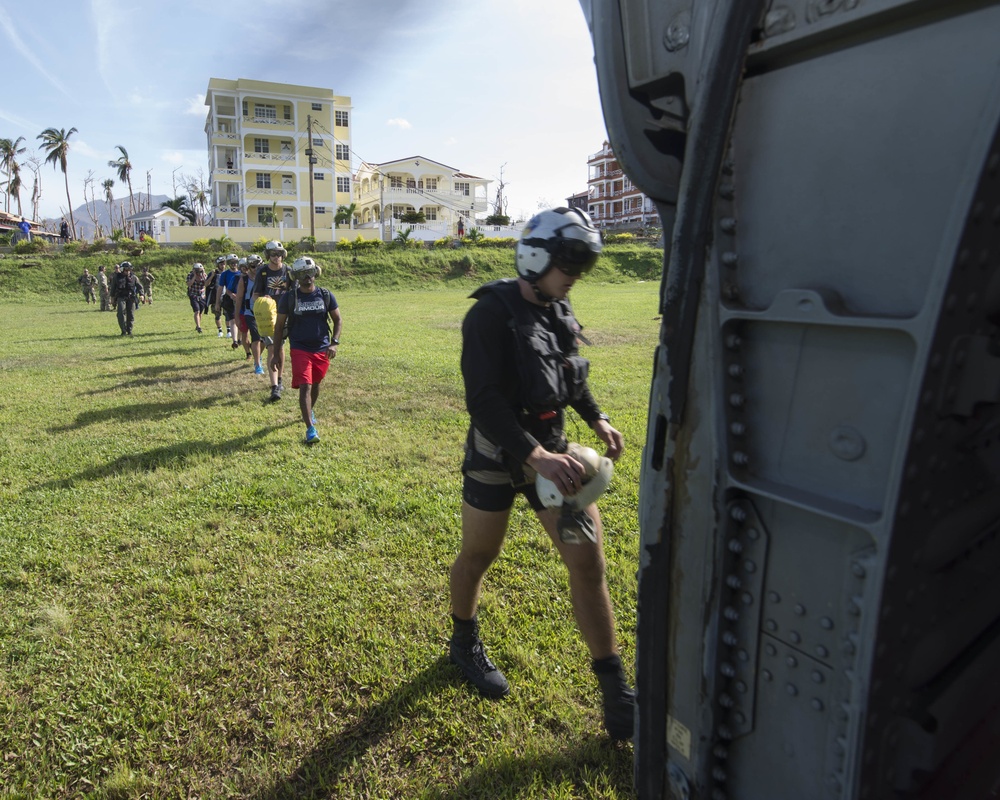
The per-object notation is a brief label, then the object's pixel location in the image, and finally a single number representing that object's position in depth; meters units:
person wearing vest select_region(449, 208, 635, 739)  2.38
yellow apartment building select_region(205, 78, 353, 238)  55.62
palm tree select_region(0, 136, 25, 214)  69.88
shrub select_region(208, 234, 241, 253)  38.72
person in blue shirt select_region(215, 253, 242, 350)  12.07
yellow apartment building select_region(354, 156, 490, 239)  67.00
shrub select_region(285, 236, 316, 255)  39.44
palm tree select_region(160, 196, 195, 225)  71.38
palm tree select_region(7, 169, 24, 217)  72.44
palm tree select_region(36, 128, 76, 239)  68.25
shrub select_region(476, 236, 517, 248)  44.50
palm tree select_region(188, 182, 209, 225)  82.38
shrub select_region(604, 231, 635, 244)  48.72
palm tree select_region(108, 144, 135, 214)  75.62
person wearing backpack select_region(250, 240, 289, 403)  8.62
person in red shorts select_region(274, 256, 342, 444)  6.80
